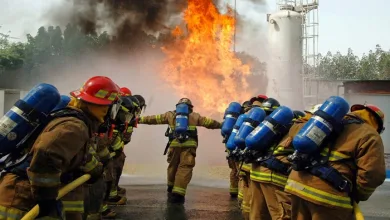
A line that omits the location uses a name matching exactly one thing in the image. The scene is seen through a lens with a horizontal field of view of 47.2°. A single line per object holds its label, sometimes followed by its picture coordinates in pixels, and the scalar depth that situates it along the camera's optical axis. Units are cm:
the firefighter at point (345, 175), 351
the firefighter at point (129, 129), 705
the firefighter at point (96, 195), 509
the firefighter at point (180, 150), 801
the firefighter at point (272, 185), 457
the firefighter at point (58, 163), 308
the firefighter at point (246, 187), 561
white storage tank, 2059
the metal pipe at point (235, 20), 1689
